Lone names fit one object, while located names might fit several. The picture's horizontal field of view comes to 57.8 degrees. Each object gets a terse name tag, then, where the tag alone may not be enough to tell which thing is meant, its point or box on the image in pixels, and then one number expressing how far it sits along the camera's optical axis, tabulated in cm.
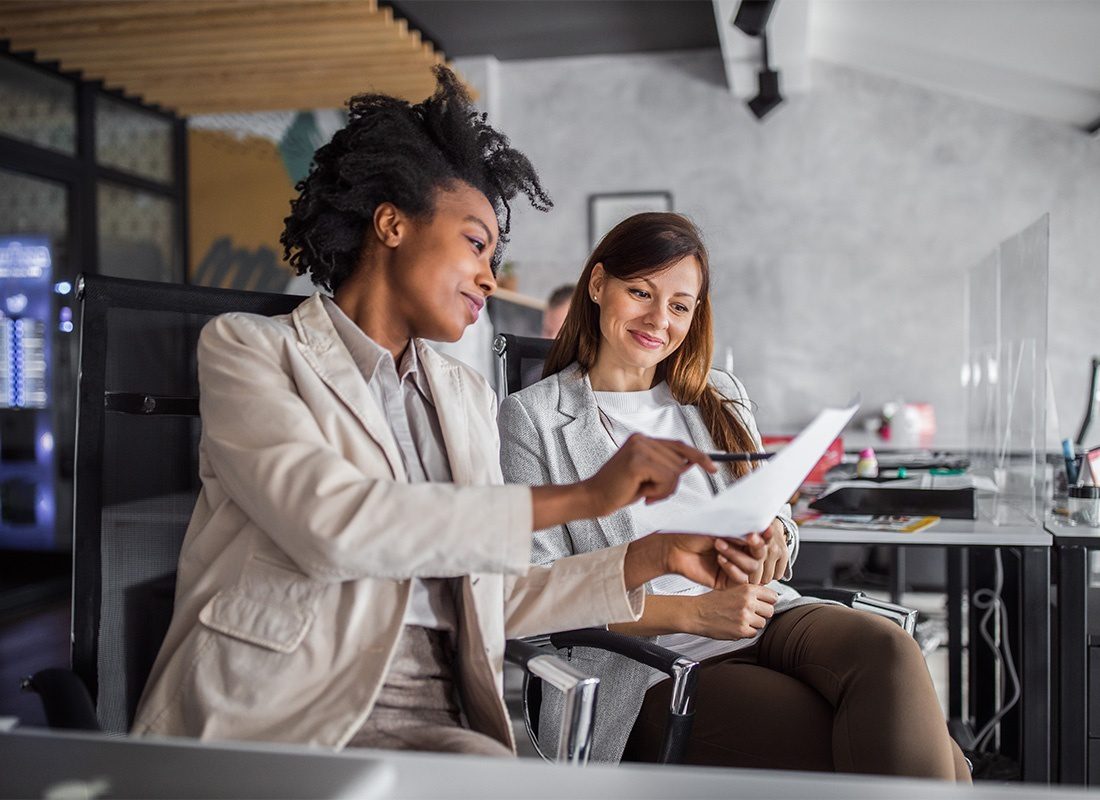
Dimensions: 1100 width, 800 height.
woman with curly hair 105
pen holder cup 212
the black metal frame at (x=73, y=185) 516
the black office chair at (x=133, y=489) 131
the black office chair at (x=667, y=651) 144
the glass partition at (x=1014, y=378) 228
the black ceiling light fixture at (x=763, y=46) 357
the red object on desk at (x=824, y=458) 299
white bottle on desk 285
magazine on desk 217
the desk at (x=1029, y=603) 202
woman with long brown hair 147
